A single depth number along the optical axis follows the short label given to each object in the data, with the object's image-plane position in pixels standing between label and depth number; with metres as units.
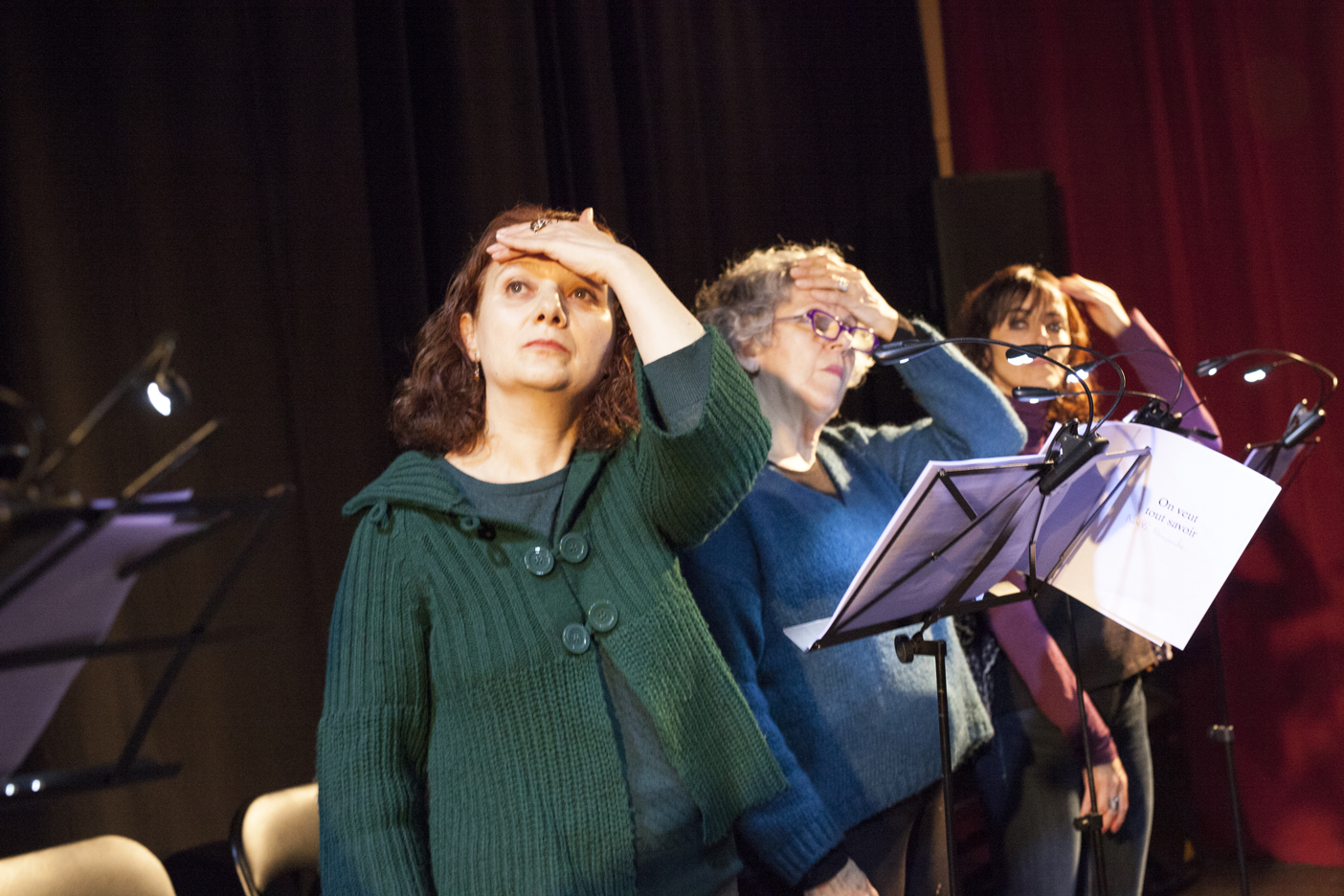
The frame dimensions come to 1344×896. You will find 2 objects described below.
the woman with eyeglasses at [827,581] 1.50
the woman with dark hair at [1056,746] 2.02
